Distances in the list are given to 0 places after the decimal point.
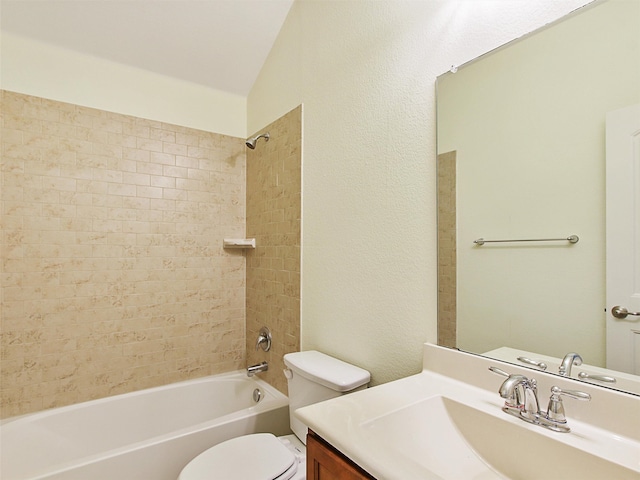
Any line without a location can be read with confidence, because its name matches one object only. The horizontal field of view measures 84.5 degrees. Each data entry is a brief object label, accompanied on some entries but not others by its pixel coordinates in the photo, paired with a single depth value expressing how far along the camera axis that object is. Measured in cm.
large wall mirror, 85
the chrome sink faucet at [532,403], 81
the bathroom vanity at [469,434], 72
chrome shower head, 227
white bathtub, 155
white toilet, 133
